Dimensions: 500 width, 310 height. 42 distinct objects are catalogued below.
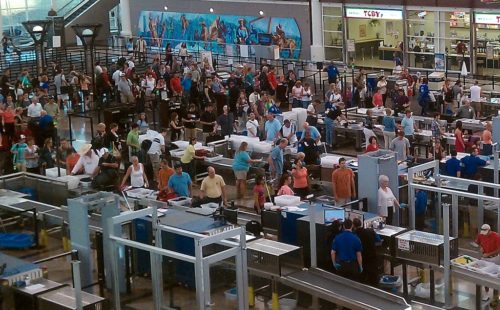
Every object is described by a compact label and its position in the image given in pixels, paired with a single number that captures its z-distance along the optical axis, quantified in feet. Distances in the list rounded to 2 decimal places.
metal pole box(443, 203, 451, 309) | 50.97
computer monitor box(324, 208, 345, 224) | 55.16
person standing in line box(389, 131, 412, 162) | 75.36
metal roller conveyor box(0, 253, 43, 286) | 49.08
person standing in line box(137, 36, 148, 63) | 151.25
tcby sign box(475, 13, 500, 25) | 124.98
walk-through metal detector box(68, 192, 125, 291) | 54.75
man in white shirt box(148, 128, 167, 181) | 80.18
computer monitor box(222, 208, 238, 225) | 55.62
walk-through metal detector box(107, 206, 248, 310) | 46.85
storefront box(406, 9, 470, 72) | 130.41
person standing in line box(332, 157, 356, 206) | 64.59
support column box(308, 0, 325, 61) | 145.28
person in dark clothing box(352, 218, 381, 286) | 52.70
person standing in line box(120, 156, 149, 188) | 68.39
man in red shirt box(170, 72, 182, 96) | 114.01
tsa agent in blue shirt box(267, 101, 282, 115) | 93.19
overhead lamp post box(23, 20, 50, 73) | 113.44
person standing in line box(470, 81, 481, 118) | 98.84
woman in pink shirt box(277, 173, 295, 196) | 62.34
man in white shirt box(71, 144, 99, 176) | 72.64
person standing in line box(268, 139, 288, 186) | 74.74
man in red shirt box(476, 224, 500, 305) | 53.67
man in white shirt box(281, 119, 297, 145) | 83.51
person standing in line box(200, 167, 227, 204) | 64.34
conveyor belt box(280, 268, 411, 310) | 48.83
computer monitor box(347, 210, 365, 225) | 55.24
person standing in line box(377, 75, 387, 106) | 103.63
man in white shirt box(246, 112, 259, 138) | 85.25
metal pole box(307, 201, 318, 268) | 53.36
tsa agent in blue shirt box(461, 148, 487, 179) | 67.82
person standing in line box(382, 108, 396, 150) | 86.12
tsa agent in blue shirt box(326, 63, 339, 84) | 120.40
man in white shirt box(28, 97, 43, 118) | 94.53
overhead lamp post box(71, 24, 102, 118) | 107.45
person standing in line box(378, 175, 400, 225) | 60.39
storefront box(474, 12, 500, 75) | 126.41
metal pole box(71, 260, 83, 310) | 45.78
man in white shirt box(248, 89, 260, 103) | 100.67
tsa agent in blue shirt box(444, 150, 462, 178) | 68.13
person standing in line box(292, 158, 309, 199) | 68.54
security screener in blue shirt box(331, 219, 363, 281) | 52.13
